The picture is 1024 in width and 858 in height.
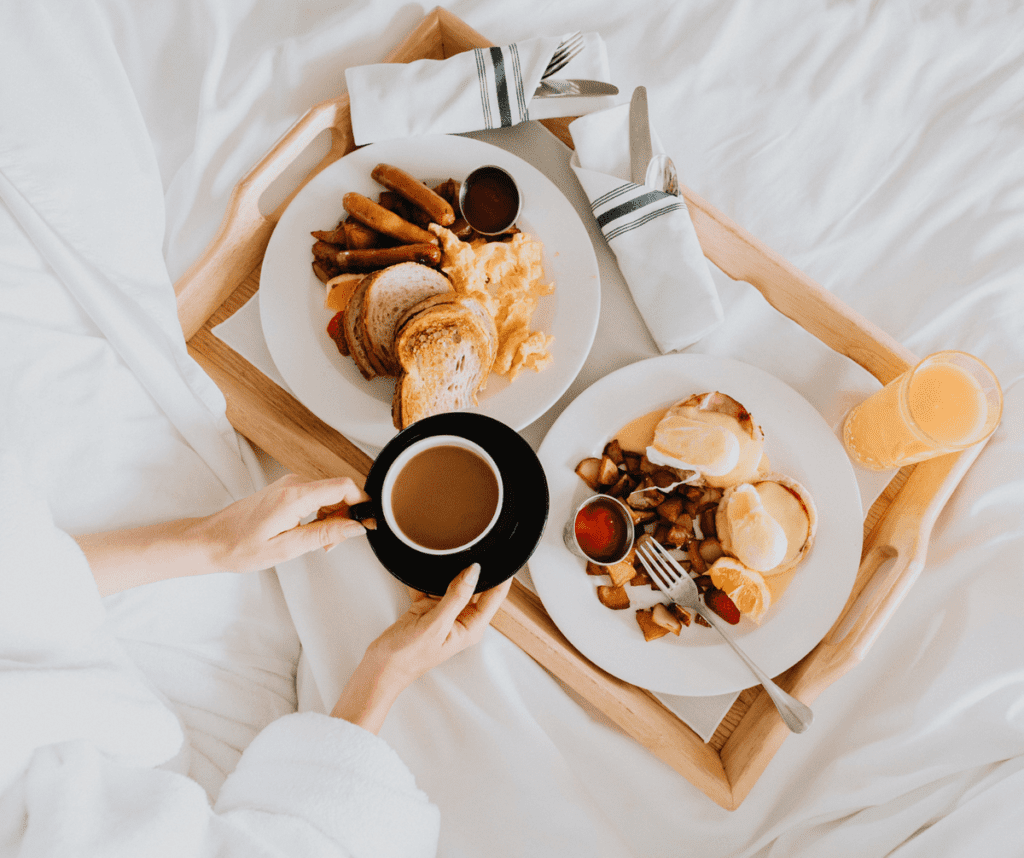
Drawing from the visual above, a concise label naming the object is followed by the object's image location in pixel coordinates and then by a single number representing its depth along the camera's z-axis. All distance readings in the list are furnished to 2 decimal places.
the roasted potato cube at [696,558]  1.30
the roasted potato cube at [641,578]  1.30
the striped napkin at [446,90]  1.41
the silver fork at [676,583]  1.24
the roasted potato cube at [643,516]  1.32
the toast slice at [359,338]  1.27
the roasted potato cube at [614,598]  1.29
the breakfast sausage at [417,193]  1.36
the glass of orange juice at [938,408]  1.21
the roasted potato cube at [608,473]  1.32
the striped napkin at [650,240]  1.36
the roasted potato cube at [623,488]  1.33
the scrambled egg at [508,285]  1.34
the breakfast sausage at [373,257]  1.32
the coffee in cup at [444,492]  1.08
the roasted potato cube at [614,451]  1.33
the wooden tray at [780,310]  1.26
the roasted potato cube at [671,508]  1.30
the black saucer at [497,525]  1.06
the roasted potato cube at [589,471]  1.33
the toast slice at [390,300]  1.24
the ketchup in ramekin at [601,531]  1.27
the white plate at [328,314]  1.33
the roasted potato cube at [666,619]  1.27
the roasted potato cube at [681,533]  1.29
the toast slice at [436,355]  1.19
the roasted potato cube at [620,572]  1.28
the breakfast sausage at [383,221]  1.35
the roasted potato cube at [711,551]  1.29
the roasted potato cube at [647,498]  1.32
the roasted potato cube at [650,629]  1.27
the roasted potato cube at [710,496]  1.31
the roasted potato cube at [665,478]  1.31
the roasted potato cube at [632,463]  1.34
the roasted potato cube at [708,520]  1.30
